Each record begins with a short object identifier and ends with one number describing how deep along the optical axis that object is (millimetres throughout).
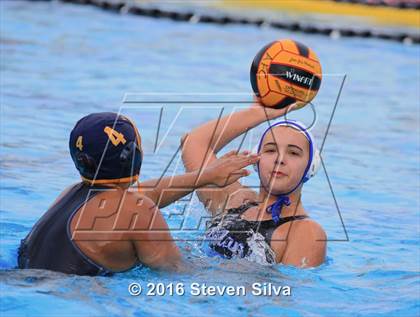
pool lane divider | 30562
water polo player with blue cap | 8555
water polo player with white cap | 9734
